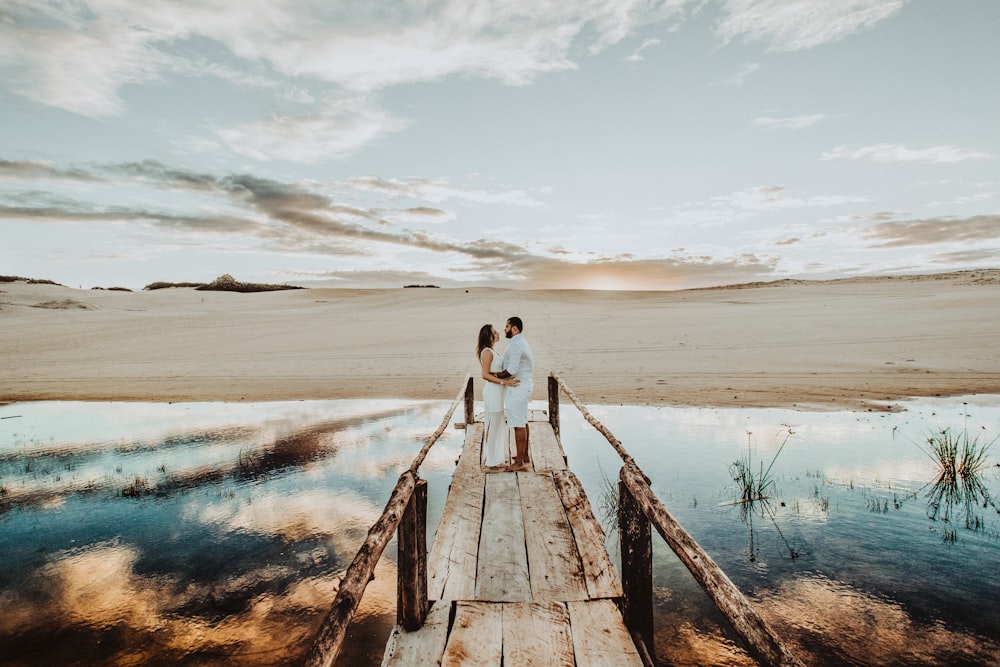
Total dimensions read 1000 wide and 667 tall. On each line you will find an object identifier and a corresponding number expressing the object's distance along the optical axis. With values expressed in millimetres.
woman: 8500
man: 8398
